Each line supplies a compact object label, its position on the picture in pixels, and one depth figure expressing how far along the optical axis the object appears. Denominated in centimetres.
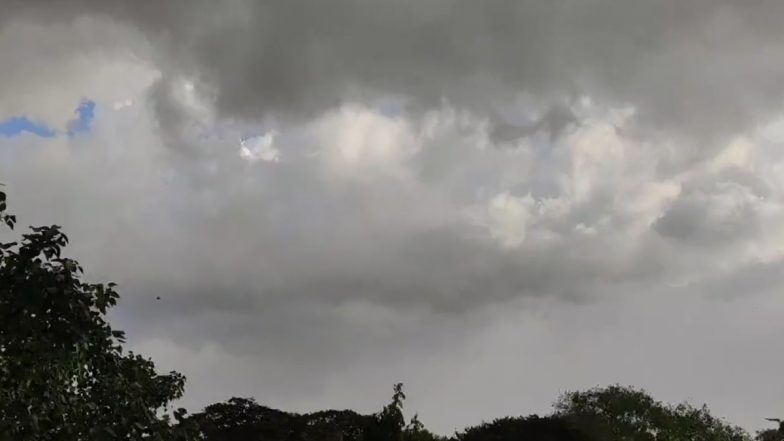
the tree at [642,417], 7575
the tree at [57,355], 1201
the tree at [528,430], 6134
